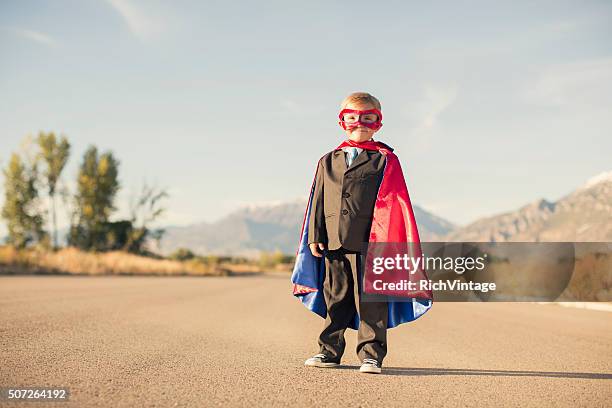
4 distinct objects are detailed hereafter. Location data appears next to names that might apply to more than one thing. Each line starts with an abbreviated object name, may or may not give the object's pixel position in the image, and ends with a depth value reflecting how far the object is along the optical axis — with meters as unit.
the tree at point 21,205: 42.52
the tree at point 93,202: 47.34
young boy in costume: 4.39
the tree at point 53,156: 43.44
